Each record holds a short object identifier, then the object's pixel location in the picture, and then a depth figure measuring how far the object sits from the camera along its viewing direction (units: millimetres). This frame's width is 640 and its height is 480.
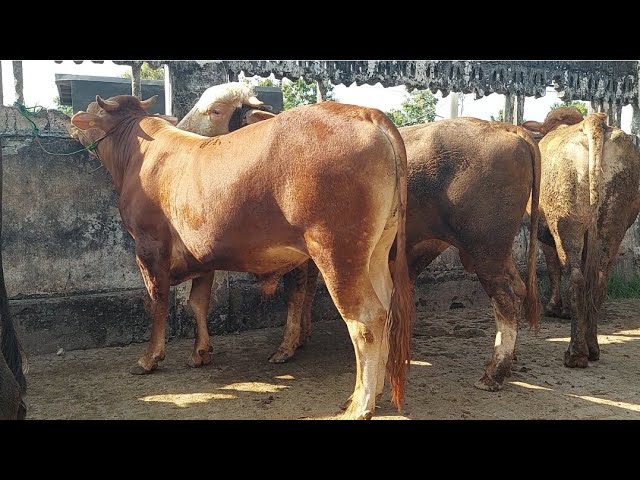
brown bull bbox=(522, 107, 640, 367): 5000
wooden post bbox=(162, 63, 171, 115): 6293
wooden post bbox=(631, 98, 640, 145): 9406
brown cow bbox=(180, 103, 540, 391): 4453
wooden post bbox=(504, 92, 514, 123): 9750
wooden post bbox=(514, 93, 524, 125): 9332
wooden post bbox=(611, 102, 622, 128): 9500
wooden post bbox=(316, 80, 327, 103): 7575
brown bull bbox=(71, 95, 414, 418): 3564
